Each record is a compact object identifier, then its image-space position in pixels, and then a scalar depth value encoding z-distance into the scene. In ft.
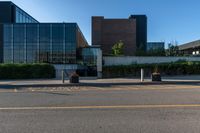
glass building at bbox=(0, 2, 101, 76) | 61.95
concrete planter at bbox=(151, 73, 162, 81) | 24.81
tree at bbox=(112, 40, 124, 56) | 68.93
